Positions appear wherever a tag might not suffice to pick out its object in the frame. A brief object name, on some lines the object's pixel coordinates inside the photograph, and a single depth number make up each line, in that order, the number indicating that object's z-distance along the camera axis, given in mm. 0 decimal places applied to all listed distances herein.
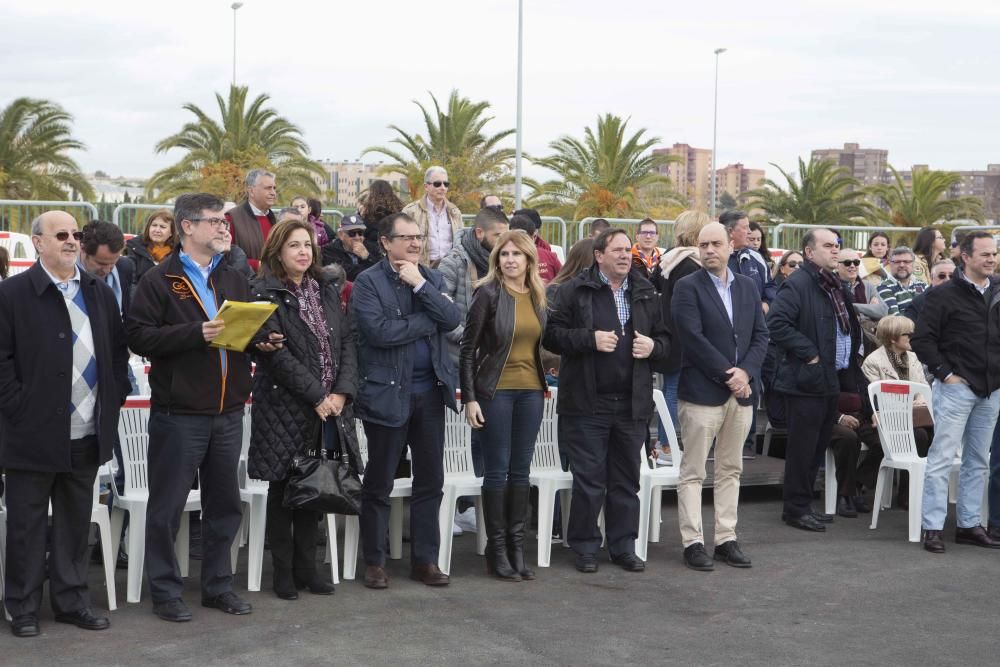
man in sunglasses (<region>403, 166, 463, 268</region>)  9508
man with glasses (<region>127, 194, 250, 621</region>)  6066
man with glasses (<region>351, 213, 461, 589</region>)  6742
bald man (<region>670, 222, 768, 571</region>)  7551
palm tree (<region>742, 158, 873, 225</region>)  35344
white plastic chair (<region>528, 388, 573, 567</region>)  7531
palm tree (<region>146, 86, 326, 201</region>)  32281
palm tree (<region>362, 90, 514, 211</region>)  33375
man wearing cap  9227
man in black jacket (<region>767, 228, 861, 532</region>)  8719
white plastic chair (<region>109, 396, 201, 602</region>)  6480
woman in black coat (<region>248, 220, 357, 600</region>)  6391
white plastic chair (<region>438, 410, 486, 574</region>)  7391
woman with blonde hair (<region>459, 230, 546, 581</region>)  7105
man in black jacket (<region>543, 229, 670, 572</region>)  7355
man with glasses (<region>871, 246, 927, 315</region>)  10914
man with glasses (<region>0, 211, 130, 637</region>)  5777
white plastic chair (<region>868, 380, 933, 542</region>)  8930
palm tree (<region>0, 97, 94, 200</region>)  29656
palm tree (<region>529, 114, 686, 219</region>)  34125
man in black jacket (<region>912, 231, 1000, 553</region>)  8188
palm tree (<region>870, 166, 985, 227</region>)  33688
